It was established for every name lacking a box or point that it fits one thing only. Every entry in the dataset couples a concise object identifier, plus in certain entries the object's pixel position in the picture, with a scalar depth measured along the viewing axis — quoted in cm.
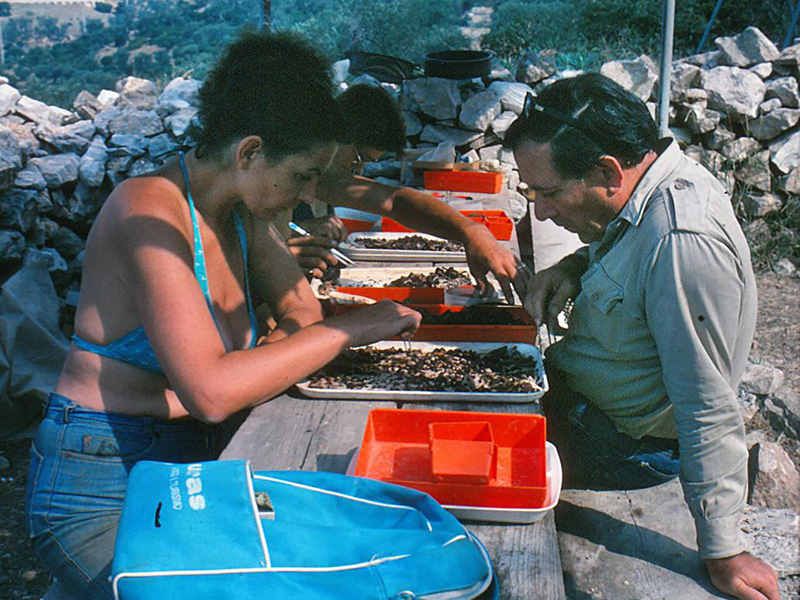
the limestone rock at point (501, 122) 692
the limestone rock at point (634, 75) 737
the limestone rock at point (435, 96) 684
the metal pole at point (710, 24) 972
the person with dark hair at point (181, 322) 190
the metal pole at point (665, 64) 489
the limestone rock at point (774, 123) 728
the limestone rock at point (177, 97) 693
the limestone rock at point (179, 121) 658
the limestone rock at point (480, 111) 688
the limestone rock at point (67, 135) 618
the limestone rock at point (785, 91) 741
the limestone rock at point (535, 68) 749
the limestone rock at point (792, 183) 726
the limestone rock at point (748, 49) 777
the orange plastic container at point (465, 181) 523
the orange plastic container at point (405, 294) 292
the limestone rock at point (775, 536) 258
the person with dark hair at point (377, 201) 301
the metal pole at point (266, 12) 414
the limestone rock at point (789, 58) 763
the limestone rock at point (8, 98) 631
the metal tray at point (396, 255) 374
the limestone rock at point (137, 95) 723
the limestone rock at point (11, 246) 496
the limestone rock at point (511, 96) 702
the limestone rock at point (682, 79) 745
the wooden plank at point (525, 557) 152
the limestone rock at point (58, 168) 579
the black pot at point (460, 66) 689
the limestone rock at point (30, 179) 548
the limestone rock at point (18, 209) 516
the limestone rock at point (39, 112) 640
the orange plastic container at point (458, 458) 171
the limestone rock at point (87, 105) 681
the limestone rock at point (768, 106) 742
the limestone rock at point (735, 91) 738
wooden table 156
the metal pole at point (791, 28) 904
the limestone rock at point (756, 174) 732
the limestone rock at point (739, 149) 739
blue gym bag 131
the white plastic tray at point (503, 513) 169
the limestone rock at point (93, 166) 596
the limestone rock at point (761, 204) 723
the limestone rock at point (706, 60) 798
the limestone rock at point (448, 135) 693
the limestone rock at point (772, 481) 349
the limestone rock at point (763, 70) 765
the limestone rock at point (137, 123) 659
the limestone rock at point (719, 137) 741
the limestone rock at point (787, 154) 728
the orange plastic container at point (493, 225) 413
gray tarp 426
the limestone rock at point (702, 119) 739
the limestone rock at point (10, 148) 524
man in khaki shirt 193
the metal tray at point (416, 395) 223
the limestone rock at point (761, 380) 455
